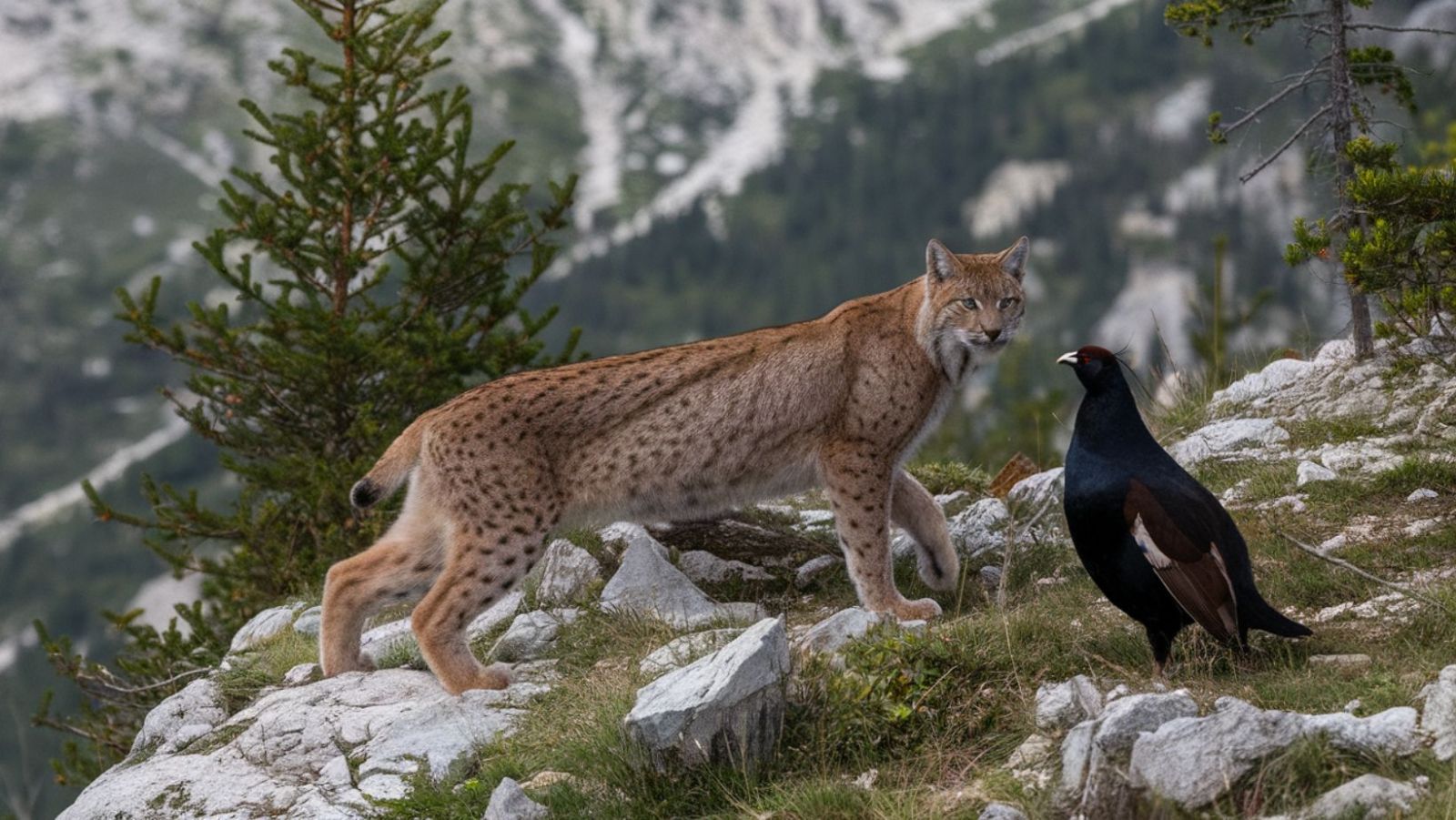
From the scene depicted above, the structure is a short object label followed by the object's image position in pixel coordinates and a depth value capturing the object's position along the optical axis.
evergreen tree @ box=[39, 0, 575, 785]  15.77
